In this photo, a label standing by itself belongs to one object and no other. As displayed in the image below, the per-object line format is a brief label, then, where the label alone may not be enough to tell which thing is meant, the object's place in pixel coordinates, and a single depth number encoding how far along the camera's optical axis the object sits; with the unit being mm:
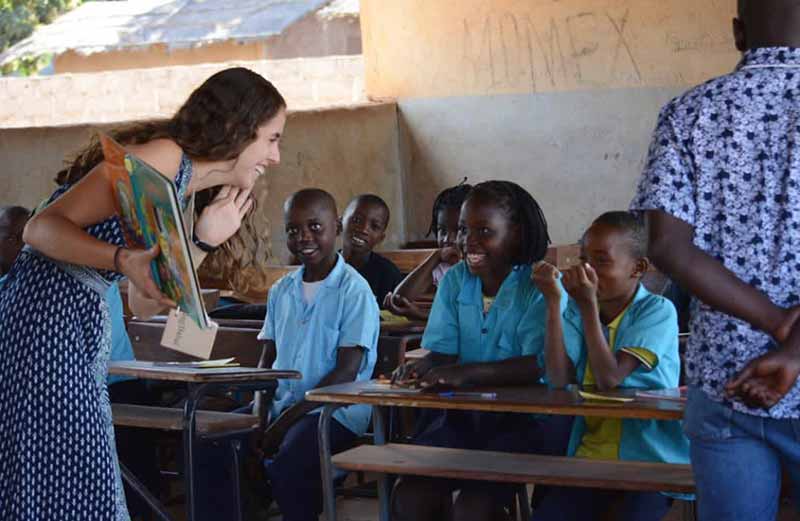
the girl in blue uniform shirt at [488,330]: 3934
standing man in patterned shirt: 2250
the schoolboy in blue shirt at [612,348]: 3621
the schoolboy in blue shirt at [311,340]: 4441
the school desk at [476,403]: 3305
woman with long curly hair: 2676
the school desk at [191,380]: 4207
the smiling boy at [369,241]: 6035
